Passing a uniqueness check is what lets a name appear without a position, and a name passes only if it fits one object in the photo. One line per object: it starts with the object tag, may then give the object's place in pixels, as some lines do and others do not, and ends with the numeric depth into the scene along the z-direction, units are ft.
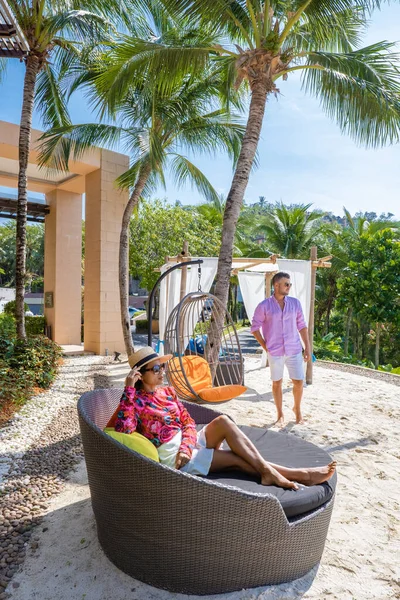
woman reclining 8.41
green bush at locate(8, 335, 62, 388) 21.76
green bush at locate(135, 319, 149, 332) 71.92
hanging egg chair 15.26
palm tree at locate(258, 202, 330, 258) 69.56
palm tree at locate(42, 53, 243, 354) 30.66
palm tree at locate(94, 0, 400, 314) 19.90
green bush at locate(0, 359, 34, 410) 18.01
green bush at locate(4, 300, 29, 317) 42.94
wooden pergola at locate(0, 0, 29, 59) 14.26
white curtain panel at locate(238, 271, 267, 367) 30.63
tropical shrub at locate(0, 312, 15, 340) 24.97
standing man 16.48
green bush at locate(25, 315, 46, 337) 41.78
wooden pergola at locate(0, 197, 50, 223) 39.13
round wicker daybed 6.74
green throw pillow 8.00
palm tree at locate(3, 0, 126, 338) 23.85
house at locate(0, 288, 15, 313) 86.83
